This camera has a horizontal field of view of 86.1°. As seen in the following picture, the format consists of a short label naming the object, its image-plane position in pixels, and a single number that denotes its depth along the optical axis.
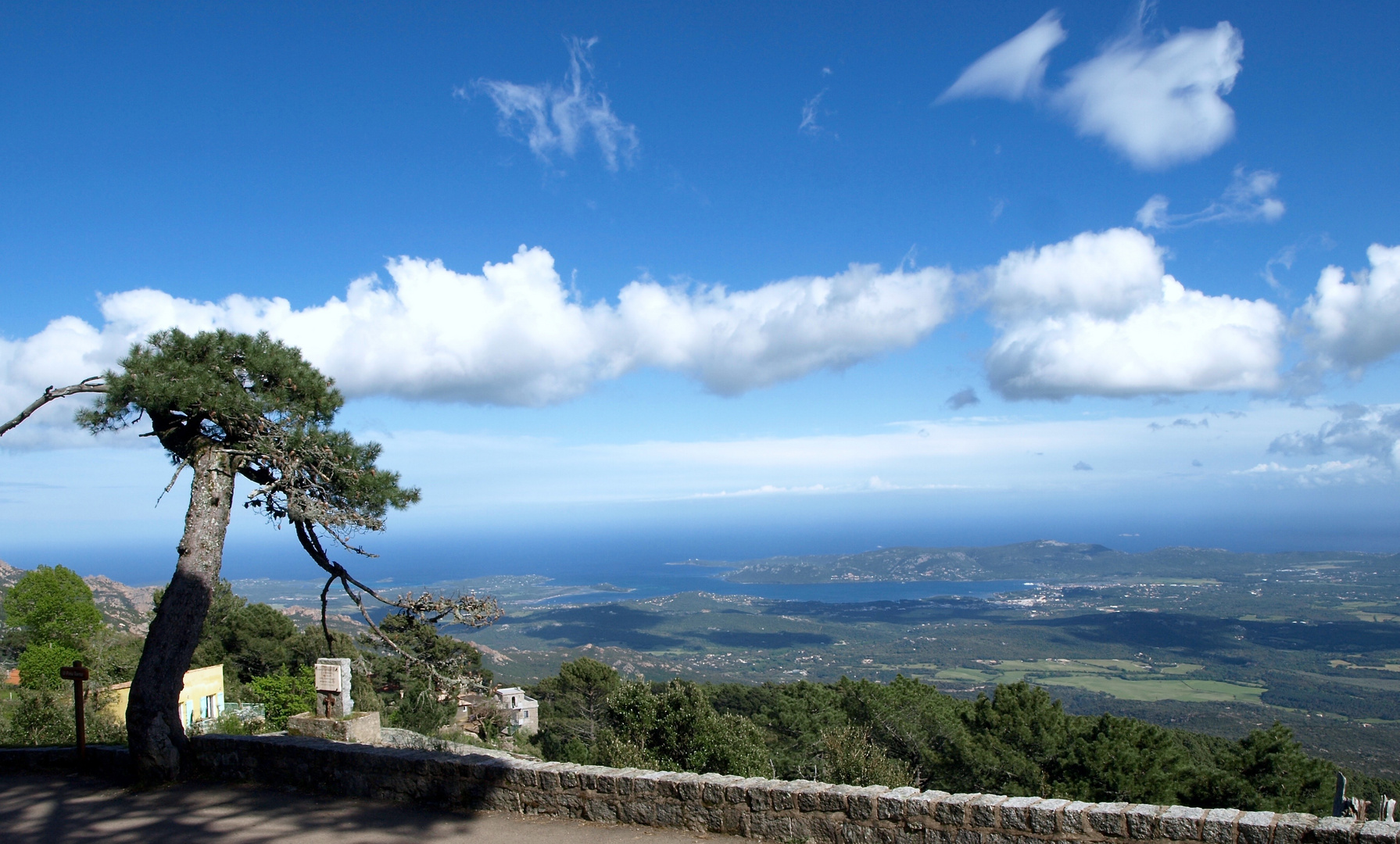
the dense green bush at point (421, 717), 16.98
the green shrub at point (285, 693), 16.98
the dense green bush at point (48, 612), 18.75
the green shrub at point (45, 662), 17.69
